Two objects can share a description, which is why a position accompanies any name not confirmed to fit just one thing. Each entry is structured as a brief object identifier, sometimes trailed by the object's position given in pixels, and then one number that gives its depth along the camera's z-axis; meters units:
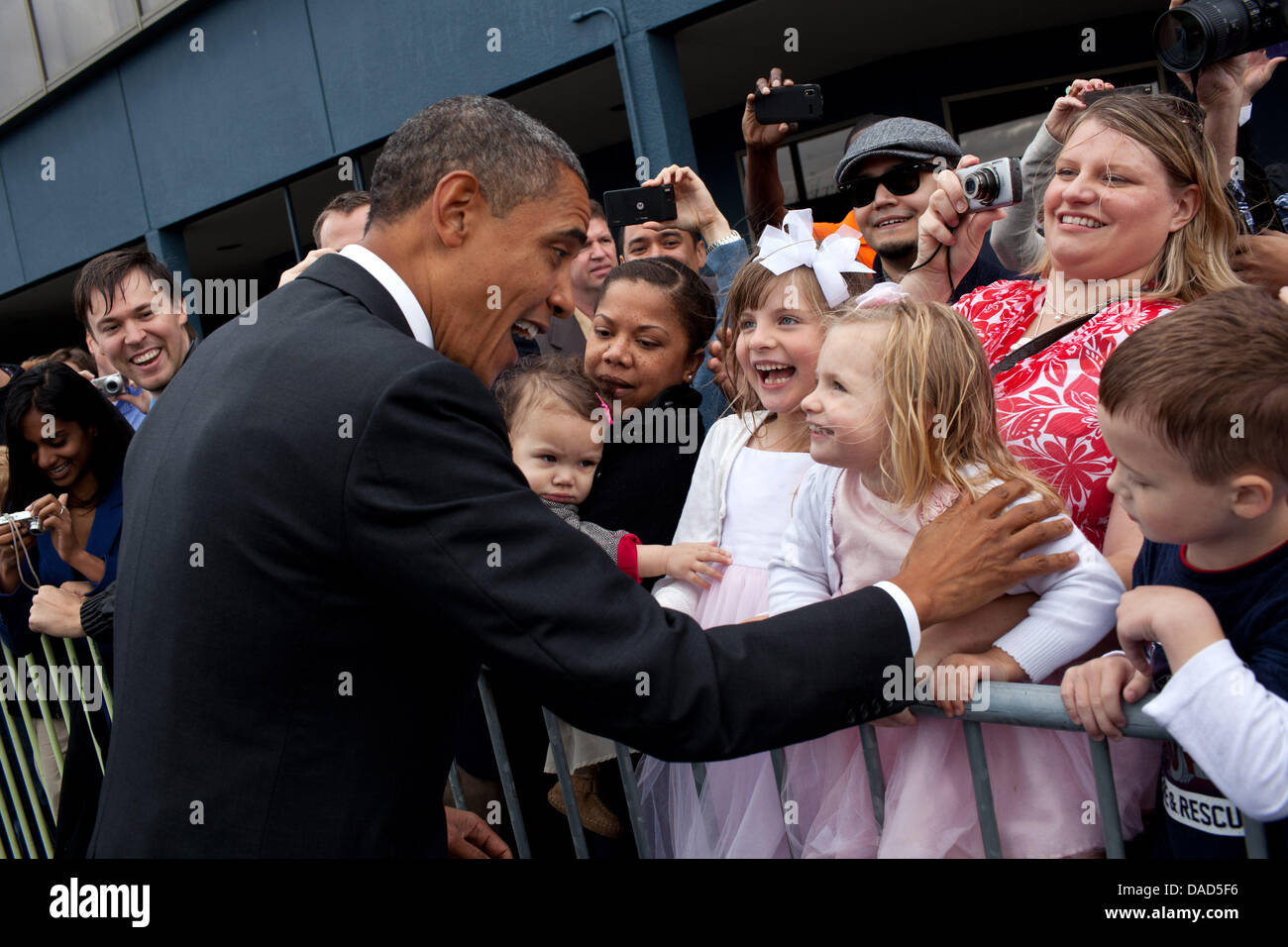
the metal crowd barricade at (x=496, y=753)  1.46
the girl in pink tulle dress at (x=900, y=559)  1.64
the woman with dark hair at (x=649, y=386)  2.71
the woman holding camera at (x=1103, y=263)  1.90
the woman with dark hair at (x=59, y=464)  3.42
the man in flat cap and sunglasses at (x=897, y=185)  3.09
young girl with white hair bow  2.22
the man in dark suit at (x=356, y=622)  1.32
